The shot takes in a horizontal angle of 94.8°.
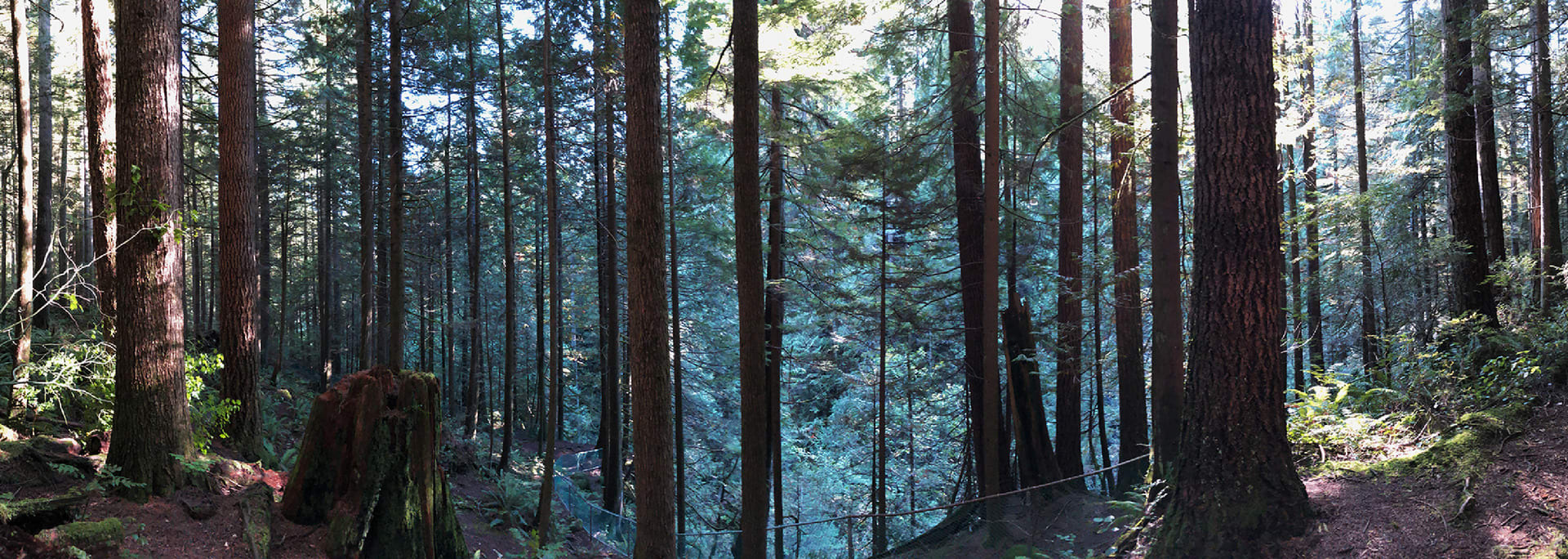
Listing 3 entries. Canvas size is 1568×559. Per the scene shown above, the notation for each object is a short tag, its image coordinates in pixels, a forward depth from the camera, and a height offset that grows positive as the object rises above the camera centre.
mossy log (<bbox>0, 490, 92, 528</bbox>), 4.62 -1.32
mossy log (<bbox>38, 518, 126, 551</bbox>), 4.83 -1.52
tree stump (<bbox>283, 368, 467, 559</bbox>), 6.66 -1.55
